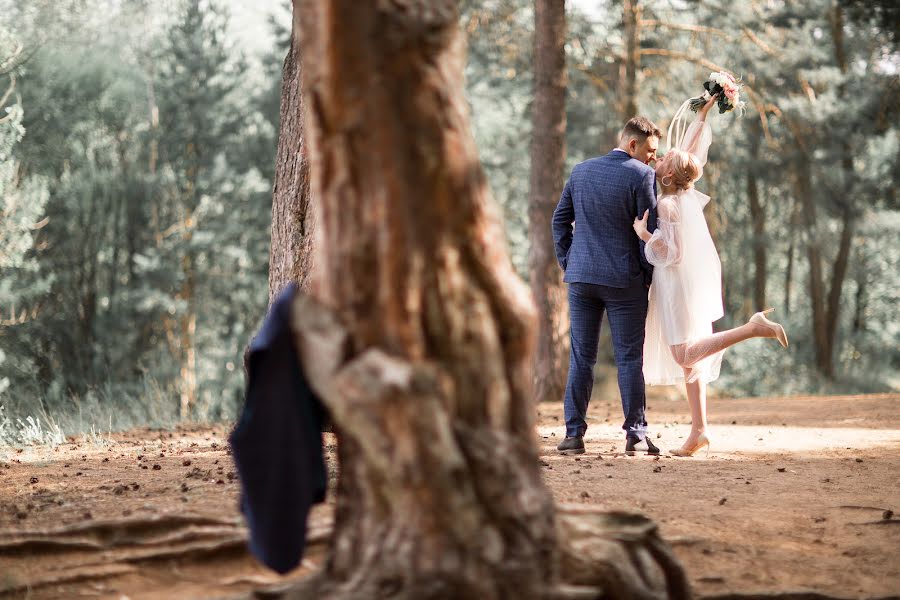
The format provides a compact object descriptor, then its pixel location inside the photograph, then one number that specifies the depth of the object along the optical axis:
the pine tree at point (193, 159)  22.23
